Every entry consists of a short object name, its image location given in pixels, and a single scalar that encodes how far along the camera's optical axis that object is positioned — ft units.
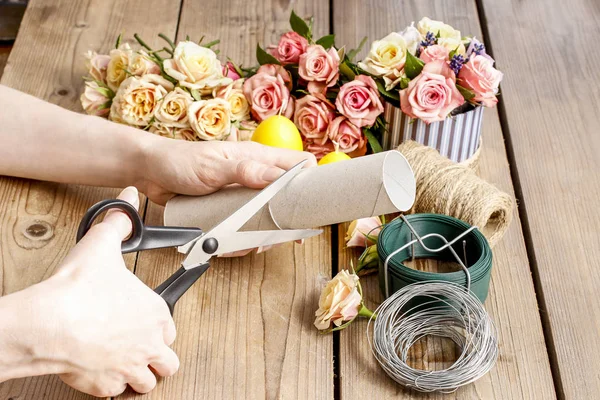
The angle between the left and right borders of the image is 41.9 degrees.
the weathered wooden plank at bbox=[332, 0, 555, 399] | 3.48
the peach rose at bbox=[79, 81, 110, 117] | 5.17
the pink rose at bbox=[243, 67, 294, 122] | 4.91
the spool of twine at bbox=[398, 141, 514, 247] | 4.15
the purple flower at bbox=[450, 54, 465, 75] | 4.52
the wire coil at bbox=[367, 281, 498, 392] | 3.41
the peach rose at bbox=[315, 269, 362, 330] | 3.66
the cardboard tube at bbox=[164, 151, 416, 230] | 3.62
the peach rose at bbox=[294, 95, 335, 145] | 4.78
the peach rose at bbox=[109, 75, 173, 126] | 4.86
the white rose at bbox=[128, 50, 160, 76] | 5.02
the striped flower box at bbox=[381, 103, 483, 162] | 4.64
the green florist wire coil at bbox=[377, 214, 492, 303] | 3.67
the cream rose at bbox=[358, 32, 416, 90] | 4.63
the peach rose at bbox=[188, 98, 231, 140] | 4.78
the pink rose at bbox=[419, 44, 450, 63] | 4.58
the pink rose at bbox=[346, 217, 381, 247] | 4.15
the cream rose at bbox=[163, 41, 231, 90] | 4.91
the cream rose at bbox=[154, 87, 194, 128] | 4.84
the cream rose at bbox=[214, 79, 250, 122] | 4.99
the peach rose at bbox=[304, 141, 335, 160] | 4.87
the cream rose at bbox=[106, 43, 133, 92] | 5.12
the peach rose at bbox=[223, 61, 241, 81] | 5.20
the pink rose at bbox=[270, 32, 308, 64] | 4.95
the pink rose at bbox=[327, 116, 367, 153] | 4.71
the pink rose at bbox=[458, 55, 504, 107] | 4.48
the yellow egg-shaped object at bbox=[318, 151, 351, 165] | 4.41
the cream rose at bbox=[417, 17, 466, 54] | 4.75
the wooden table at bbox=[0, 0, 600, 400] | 3.54
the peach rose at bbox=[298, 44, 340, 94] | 4.79
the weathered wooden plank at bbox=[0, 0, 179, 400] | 4.07
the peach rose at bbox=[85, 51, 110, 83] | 5.29
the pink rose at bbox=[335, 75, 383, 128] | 4.66
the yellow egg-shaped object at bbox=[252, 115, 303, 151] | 4.57
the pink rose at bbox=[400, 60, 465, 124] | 4.45
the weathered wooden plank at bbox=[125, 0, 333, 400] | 3.50
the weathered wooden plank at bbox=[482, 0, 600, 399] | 3.77
